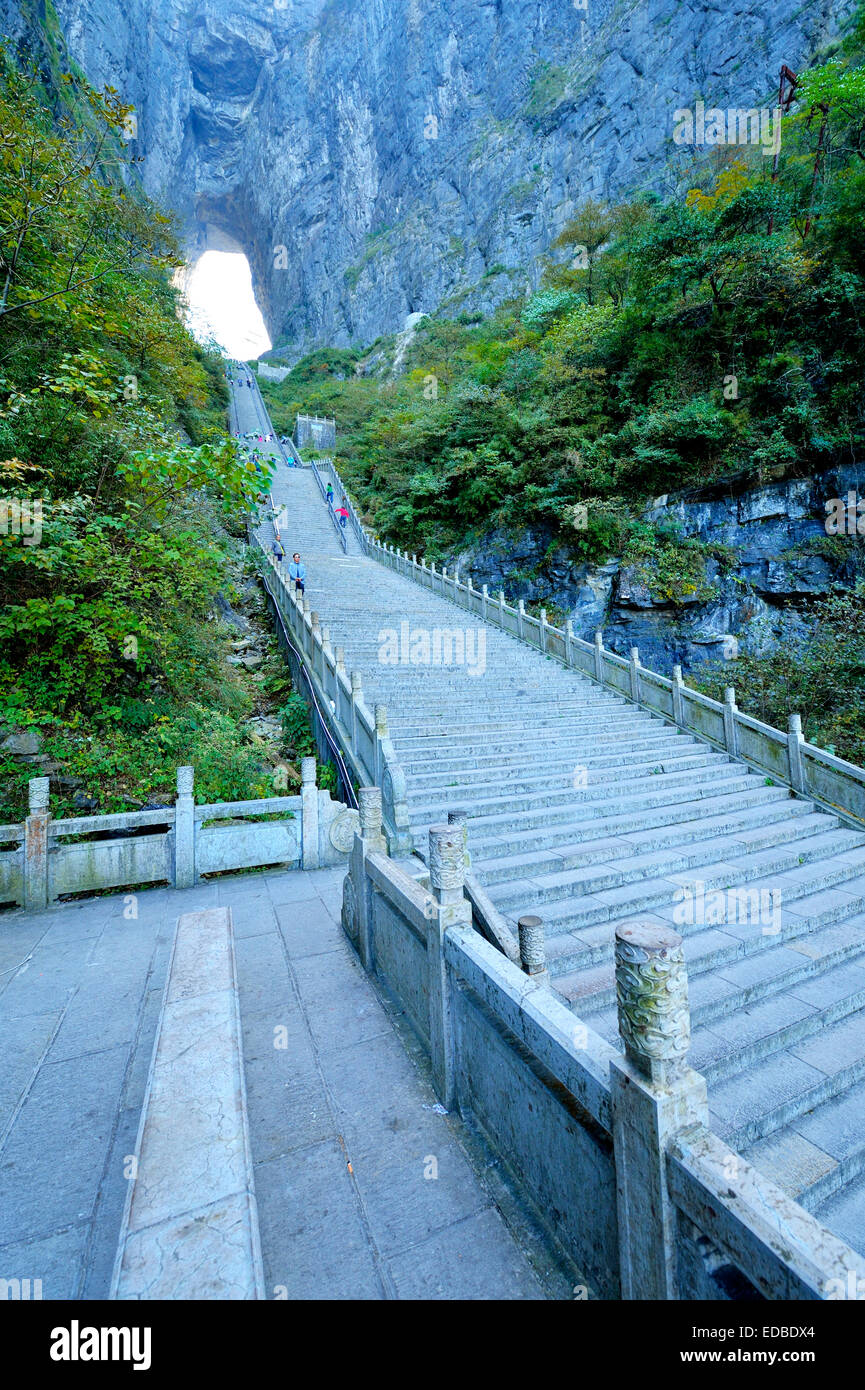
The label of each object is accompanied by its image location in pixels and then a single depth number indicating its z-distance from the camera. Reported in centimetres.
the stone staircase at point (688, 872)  354
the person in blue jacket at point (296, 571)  1793
